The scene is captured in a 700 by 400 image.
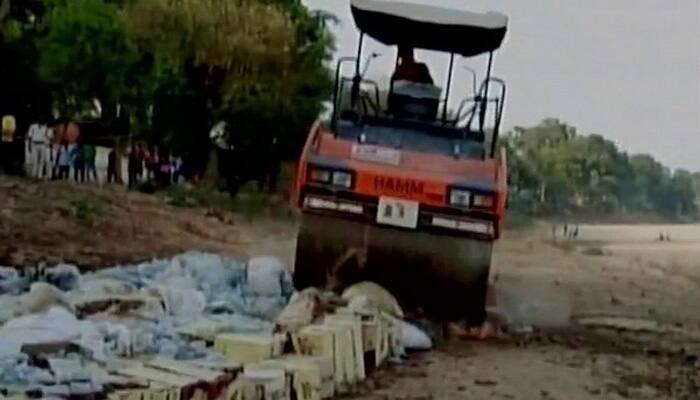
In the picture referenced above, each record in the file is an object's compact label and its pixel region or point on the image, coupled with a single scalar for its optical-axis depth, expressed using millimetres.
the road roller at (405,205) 9156
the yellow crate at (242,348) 6254
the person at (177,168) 27459
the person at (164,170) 26011
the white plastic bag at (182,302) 7754
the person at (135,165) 25344
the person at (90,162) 24427
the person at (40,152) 23766
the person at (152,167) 26125
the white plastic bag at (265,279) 9641
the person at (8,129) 24609
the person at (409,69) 10961
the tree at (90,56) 26578
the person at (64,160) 23688
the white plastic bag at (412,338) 8680
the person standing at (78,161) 23872
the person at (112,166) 24997
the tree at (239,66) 24984
